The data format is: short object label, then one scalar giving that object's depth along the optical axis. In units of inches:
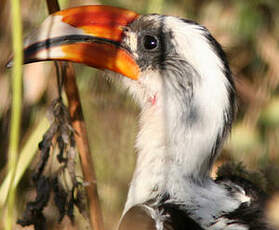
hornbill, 127.6
